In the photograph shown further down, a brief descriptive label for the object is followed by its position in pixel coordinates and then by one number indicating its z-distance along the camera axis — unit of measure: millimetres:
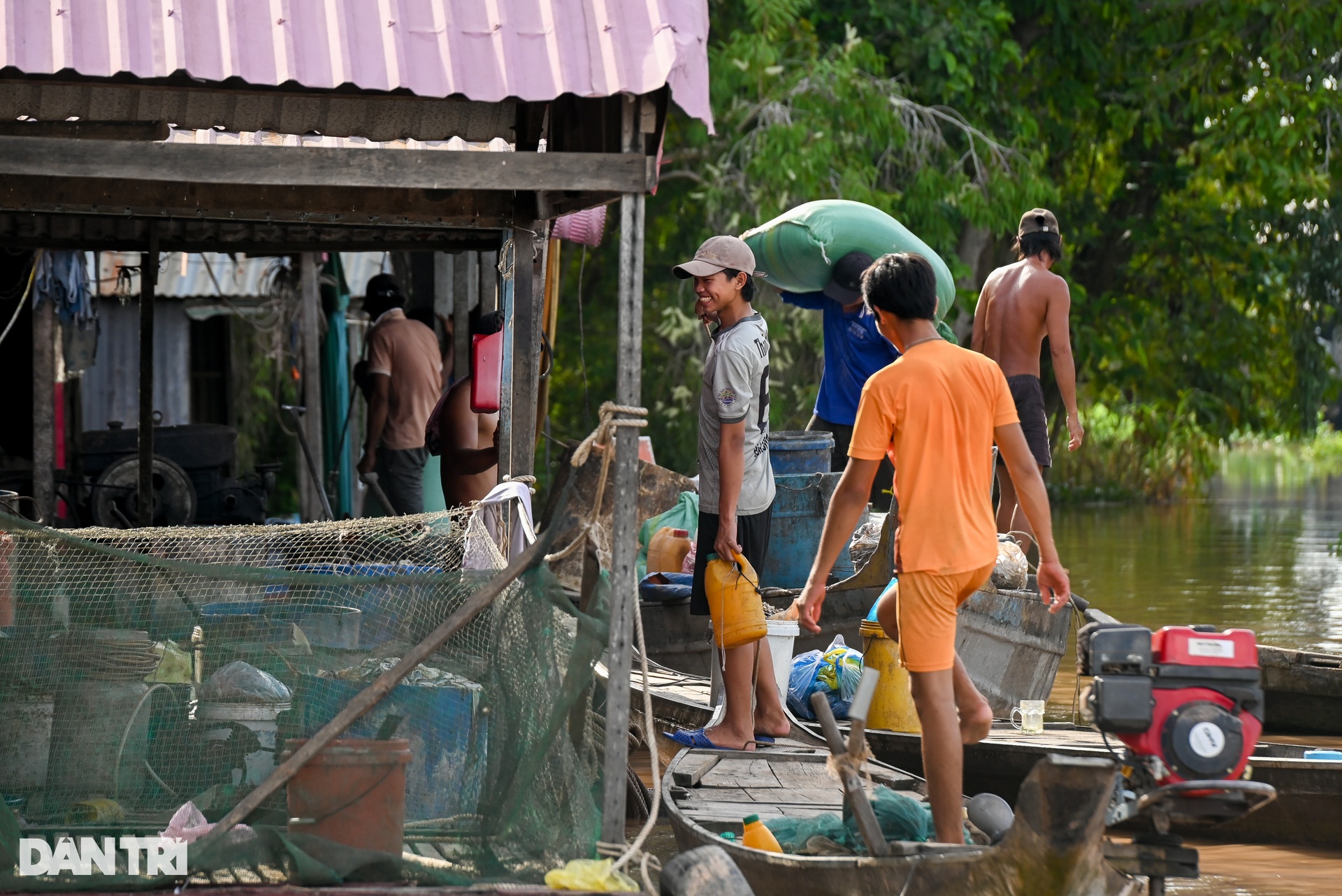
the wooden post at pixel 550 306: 21016
